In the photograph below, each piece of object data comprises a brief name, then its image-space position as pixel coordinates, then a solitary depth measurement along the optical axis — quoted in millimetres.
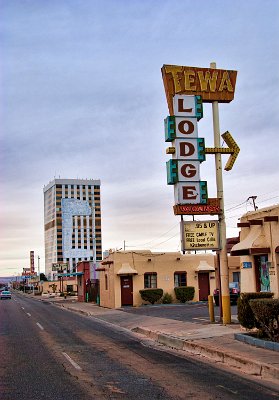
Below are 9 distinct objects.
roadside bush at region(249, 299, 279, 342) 13160
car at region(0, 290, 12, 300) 81750
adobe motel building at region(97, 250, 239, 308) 38000
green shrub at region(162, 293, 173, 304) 38812
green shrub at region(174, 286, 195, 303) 39250
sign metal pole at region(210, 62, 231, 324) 20125
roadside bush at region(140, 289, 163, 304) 38000
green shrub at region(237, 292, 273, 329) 15469
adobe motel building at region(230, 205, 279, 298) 16719
